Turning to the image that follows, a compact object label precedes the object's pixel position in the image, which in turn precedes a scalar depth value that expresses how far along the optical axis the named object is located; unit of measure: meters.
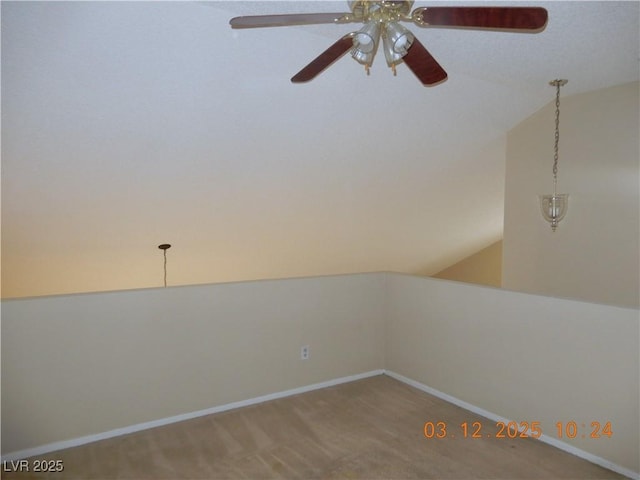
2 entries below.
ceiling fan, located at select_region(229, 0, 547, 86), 1.39
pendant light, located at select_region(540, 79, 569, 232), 3.15
